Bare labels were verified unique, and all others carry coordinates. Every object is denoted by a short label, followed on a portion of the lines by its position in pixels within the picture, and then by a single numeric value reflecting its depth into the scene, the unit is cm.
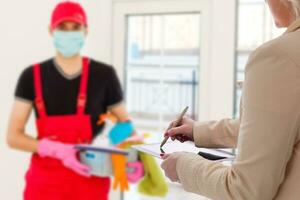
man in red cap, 181
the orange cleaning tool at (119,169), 192
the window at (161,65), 244
